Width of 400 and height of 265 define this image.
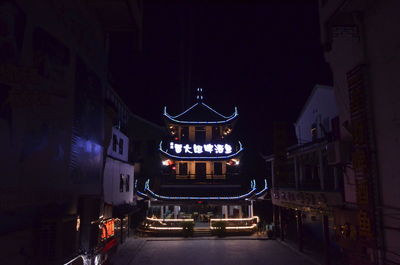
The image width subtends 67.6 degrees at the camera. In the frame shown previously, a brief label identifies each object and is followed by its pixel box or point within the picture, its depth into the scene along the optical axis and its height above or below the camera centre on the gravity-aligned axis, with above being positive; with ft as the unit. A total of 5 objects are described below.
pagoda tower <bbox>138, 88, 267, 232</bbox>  91.86 +0.29
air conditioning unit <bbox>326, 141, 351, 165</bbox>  38.99 +3.43
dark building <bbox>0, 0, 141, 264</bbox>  22.13 +4.79
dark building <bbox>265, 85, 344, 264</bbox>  54.90 -0.33
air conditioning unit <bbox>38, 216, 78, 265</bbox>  26.32 -5.37
